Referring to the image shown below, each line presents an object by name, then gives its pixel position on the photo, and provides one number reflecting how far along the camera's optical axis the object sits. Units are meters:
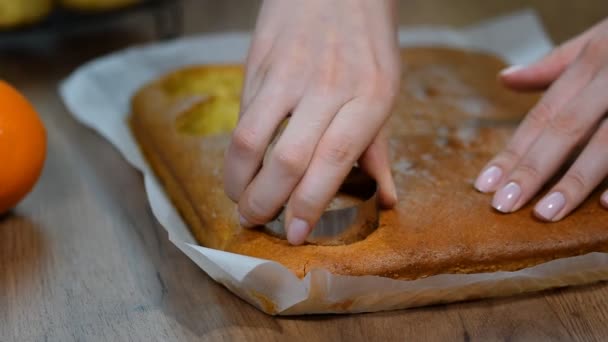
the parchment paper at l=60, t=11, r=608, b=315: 0.92
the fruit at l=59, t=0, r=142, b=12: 1.55
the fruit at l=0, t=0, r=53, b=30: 1.48
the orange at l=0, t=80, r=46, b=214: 1.04
